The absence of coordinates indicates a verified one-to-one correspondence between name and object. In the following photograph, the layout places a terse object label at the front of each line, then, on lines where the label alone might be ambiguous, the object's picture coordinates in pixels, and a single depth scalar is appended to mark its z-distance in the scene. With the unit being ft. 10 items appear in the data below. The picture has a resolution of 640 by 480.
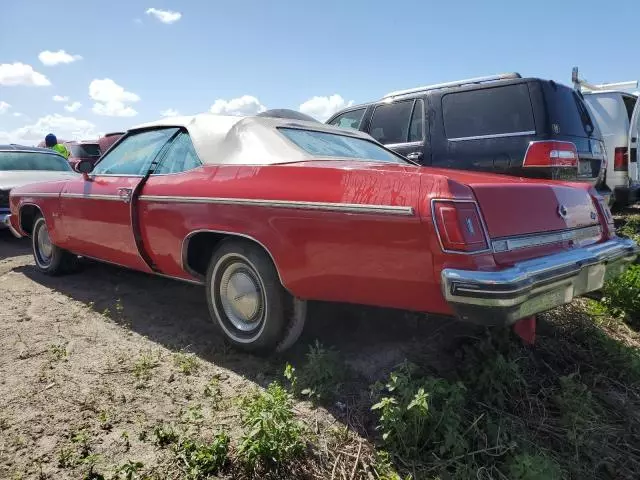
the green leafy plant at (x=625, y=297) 12.72
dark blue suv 15.99
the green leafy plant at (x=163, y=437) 7.31
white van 24.08
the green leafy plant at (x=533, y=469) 6.44
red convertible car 7.25
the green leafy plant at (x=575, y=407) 7.77
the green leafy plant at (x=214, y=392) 8.41
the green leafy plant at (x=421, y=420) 7.09
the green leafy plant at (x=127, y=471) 6.52
